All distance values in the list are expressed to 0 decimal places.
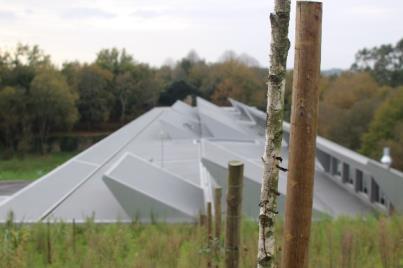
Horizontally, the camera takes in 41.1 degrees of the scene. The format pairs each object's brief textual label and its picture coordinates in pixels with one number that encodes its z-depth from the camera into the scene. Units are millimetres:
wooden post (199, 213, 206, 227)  5234
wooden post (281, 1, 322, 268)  1559
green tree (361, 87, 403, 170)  19156
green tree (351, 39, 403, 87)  33250
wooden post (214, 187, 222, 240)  3441
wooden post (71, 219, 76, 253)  4695
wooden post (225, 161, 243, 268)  2572
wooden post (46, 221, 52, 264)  4318
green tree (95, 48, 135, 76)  39344
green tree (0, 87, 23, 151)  28922
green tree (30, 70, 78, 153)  29391
